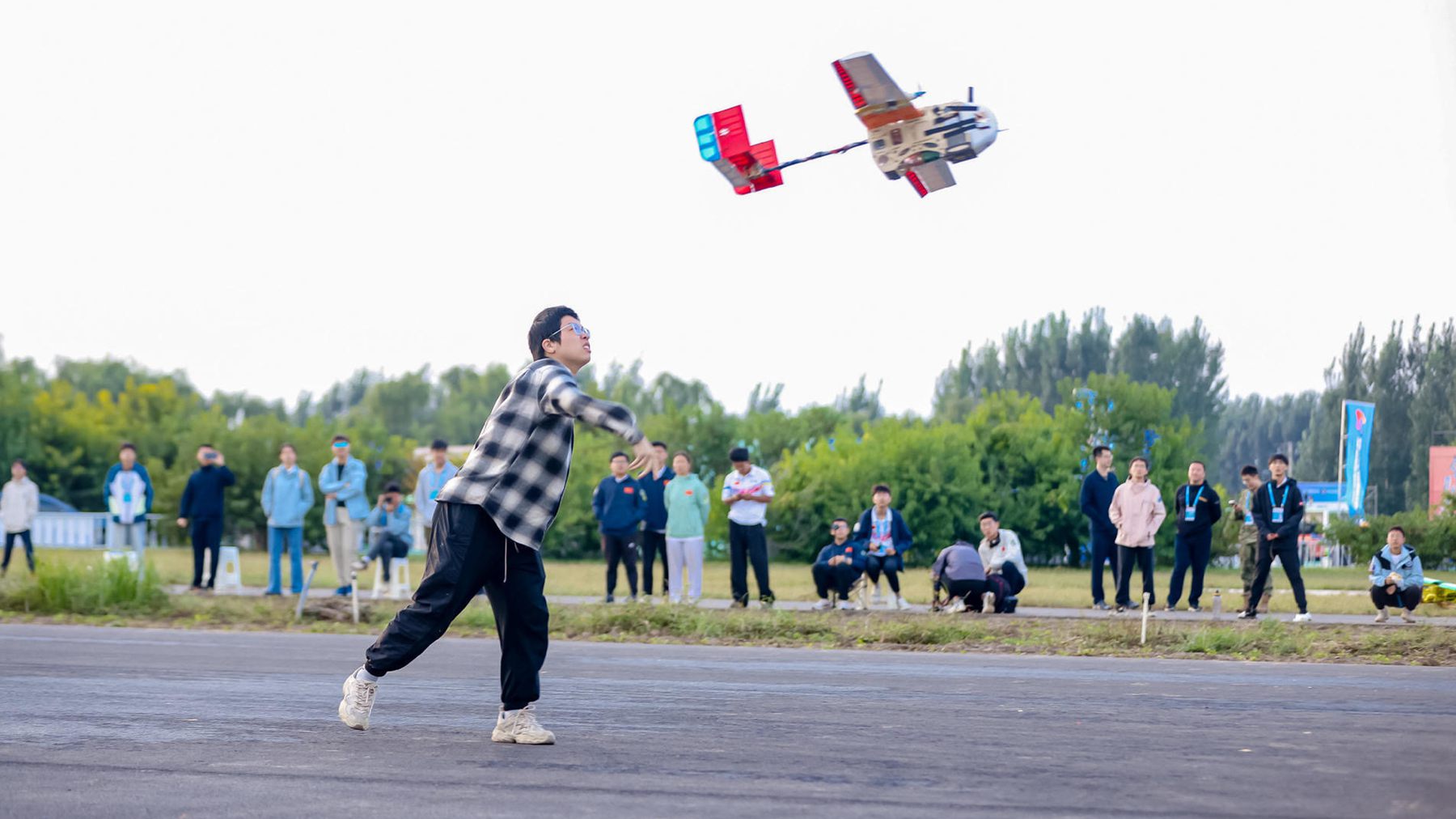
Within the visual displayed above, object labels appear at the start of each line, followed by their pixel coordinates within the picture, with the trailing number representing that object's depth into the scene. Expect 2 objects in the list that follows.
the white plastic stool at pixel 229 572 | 23.20
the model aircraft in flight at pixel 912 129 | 16.14
